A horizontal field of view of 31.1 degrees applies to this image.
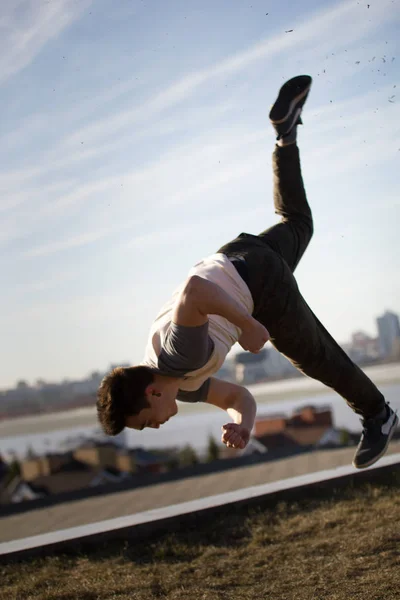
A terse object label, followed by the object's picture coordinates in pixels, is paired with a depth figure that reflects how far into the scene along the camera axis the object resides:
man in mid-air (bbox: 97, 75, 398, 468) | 3.09
